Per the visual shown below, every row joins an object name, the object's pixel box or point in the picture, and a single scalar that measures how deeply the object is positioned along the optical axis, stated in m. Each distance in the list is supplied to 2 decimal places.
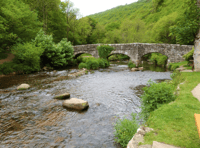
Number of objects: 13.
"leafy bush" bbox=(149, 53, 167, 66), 30.51
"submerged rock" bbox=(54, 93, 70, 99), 10.28
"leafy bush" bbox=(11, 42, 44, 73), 19.53
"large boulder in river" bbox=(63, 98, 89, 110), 8.43
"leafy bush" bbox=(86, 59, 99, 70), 25.10
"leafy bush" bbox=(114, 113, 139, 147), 4.92
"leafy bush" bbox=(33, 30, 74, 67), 22.87
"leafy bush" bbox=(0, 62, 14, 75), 18.47
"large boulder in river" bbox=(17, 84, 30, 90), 12.52
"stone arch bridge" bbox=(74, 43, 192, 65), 25.94
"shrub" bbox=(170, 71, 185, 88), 10.93
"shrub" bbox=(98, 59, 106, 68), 26.98
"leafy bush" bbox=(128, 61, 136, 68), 27.60
